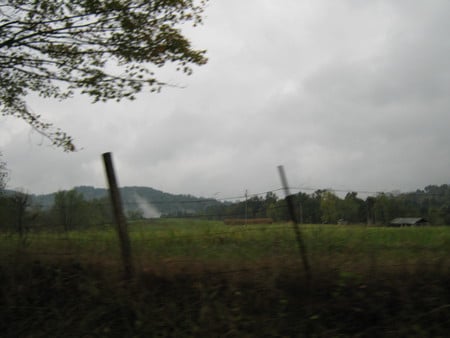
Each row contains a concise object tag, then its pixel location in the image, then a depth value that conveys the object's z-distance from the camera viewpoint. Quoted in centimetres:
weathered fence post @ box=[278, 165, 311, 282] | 523
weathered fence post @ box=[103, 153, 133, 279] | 549
